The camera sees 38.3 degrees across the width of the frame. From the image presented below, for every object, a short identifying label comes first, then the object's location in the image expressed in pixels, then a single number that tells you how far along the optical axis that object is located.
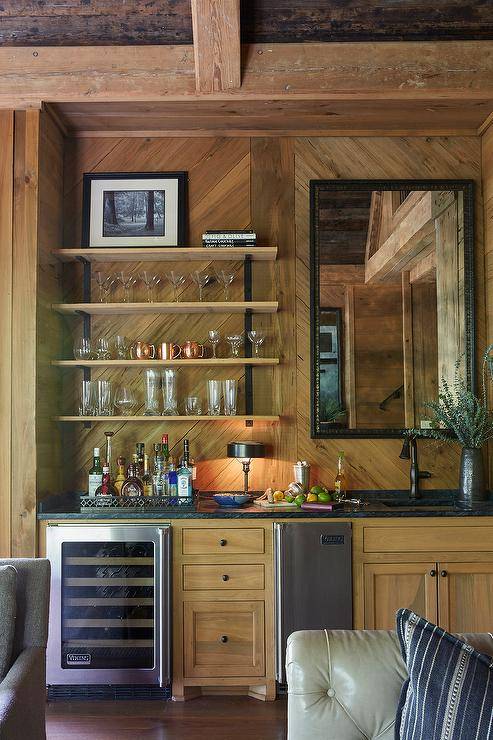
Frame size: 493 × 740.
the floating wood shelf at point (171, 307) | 3.88
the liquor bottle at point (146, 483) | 3.87
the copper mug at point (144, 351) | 4.00
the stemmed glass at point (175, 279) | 4.07
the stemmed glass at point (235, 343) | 4.00
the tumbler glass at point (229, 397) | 3.95
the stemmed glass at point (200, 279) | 4.04
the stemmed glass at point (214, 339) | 4.00
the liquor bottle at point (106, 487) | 3.76
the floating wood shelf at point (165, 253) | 3.90
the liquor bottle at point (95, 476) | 3.79
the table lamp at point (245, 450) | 3.84
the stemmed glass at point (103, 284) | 4.07
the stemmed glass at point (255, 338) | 3.98
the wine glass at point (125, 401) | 4.00
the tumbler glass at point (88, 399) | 3.95
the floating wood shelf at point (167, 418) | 3.85
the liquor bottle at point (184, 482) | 3.75
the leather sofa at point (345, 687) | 1.70
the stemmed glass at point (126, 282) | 4.08
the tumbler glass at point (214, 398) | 3.94
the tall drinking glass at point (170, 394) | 3.96
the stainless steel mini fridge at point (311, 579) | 3.40
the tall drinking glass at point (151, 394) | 3.97
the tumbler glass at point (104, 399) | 3.96
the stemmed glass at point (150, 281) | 4.06
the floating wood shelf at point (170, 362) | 3.88
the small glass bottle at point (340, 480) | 3.87
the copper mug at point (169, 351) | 3.99
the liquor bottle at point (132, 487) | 3.78
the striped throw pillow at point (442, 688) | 1.35
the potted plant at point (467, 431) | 3.76
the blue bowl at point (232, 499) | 3.68
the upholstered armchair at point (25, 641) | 2.00
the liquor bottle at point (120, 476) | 3.88
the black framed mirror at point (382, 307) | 4.07
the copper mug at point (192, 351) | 3.97
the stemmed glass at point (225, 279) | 4.04
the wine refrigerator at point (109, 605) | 3.40
